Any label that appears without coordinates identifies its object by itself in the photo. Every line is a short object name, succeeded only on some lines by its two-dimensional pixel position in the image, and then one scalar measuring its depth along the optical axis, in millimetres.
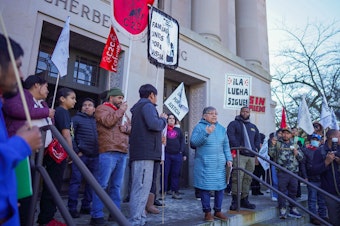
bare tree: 17516
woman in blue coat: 4102
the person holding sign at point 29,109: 2520
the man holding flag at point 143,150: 3420
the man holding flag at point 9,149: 1300
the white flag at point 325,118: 7894
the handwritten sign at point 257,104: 7707
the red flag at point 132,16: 4383
